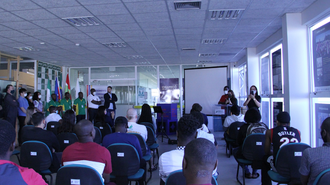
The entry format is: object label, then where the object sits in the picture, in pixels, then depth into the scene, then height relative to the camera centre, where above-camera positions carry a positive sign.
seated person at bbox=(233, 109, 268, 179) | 3.33 -0.50
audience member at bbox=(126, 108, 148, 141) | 3.46 -0.46
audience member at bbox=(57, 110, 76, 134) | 3.53 -0.43
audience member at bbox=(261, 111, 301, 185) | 2.57 -0.47
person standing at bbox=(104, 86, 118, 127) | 8.49 -0.15
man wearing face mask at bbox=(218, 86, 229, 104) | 7.32 +0.01
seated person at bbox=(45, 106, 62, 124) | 4.59 -0.39
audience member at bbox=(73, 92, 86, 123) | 8.79 -0.33
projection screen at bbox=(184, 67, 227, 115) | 8.13 +0.44
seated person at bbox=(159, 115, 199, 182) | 1.64 -0.41
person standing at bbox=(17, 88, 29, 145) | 6.20 -0.25
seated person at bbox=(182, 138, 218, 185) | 1.03 -0.32
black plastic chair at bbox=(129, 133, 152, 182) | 3.15 -0.76
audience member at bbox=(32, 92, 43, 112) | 7.32 -0.02
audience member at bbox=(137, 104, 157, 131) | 5.67 -0.46
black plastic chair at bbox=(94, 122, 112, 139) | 4.29 -0.60
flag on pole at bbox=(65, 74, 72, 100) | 10.09 +0.63
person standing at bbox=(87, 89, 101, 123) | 8.71 -0.21
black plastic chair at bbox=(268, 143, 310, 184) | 2.30 -0.69
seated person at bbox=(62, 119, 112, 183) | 1.96 -0.50
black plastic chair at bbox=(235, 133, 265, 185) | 3.01 -0.75
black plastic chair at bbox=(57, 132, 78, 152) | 3.27 -0.62
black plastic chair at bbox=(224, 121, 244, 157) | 4.31 -0.73
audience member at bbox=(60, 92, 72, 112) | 8.35 -0.16
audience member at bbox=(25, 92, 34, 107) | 6.94 +0.01
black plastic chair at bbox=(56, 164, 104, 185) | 1.63 -0.59
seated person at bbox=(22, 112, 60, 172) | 2.95 -0.52
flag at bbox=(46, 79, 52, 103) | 8.83 +0.18
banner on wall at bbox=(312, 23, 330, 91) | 3.70 +0.71
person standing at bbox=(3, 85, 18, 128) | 5.84 -0.21
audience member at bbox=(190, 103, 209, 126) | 4.61 -0.22
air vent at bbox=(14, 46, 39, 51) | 6.84 +1.63
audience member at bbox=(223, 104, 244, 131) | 4.82 -0.45
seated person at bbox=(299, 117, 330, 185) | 1.65 -0.50
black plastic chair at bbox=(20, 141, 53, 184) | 2.63 -0.70
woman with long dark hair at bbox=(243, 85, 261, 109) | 5.87 -0.06
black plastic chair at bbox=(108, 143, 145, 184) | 2.46 -0.73
